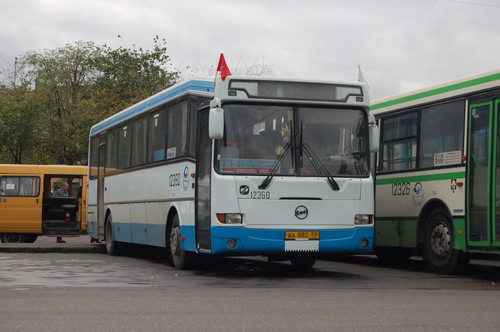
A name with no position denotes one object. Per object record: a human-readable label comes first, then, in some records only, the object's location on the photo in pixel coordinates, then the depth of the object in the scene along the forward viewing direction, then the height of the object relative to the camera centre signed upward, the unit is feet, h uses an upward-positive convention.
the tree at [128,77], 164.55 +24.94
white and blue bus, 45.32 +2.24
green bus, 46.09 +2.44
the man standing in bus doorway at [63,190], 99.55 +1.90
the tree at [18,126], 188.65 +17.20
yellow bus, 97.14 +0.60
